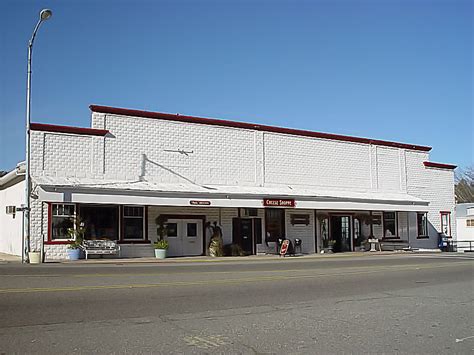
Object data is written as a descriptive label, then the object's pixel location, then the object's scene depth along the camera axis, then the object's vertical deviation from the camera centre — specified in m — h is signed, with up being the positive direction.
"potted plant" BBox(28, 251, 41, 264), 24.88 -1.34
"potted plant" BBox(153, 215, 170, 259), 30.09 -0.82
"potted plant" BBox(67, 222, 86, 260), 27.41 -0.70
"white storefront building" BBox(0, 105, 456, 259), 28.02 +2.26
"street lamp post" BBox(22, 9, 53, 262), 25.36 +2.47
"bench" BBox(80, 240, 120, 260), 27.73 -1.06
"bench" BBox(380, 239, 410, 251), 40.31 -1.58
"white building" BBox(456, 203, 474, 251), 56.66 -0.13
